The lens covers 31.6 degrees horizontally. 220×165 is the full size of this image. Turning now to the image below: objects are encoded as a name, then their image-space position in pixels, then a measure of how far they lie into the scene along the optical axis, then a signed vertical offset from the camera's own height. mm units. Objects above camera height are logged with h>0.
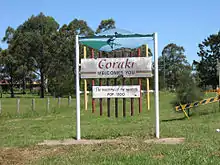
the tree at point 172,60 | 105438 +8107
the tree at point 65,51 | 67625 +6957
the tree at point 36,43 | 70562 +8630
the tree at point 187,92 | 19656 -118
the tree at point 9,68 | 73250 +4623
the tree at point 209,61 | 87200 +6637
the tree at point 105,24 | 71000 +12220
